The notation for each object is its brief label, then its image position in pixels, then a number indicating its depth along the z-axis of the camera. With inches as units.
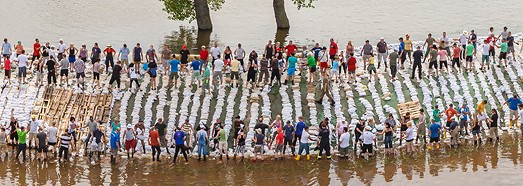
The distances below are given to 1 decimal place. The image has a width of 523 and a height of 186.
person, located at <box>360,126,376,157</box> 1371.8
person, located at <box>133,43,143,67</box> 1654.8
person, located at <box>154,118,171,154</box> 1403.8
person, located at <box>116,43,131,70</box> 1663.9
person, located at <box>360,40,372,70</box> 1665.8
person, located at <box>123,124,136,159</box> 1389.0
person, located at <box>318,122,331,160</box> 1370.6
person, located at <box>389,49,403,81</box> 1624.0
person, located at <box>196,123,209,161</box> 1381.5
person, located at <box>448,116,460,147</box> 1411.5
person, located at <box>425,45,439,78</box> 1626.5
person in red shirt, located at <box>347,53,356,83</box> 1609.3
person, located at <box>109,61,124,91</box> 1556.3
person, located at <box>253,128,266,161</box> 1366.9
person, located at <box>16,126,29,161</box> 1375.5
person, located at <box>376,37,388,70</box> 1683.1
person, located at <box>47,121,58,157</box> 1391.5
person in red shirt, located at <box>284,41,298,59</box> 1683.1
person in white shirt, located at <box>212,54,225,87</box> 1581.0
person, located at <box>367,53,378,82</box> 1621.6
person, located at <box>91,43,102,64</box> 1635.1
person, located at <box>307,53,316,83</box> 1614.2
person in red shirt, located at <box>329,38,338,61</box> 1680.0
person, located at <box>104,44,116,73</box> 1664.6
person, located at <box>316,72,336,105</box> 1534.2
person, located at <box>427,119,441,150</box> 1405.0
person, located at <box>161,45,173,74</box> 1653.5
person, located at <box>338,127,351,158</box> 1371.8
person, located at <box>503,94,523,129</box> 1482.5
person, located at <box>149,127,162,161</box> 1370.6
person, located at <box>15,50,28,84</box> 1601.9
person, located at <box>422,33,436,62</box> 1711.5
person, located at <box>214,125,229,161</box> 1389.0
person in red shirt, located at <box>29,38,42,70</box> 1696.6
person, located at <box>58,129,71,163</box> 1379.2
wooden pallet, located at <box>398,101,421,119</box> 1517.0
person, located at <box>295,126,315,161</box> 1382.9
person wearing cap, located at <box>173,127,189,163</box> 1371.8
